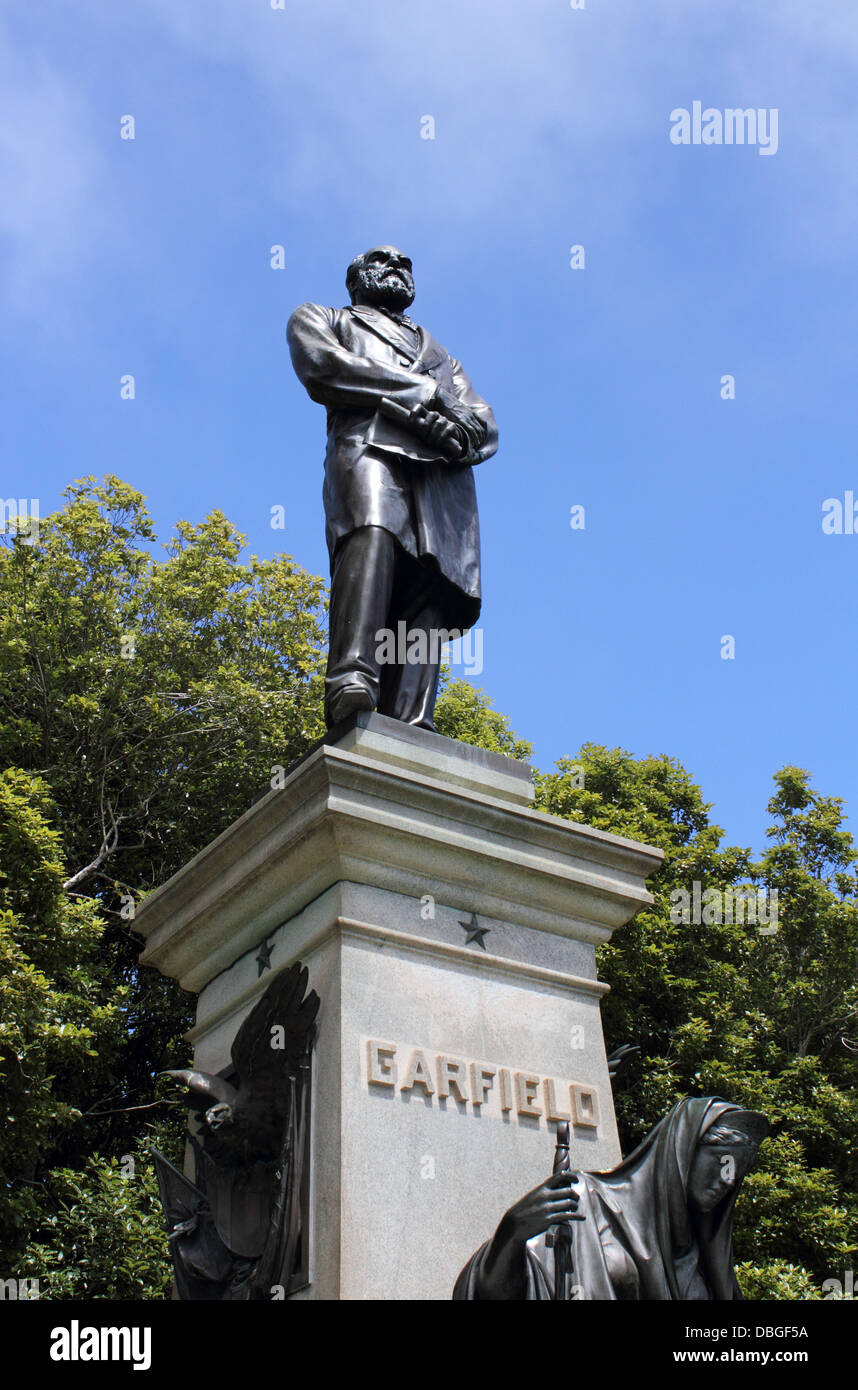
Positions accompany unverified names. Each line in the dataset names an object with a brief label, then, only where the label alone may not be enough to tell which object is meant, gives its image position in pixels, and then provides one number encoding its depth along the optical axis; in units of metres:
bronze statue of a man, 5.82
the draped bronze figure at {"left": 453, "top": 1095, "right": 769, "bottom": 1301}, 4.23
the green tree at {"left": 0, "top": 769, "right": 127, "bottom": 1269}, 13.88
